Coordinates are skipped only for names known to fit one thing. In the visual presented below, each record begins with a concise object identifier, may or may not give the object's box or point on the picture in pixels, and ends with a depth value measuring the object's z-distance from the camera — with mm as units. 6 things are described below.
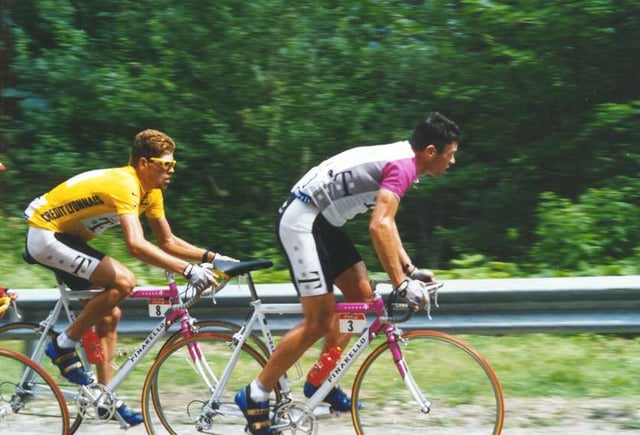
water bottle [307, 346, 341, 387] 11242
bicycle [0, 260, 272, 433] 11492
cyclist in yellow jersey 11383
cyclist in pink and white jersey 10531
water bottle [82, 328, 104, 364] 11922
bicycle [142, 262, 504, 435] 10617
